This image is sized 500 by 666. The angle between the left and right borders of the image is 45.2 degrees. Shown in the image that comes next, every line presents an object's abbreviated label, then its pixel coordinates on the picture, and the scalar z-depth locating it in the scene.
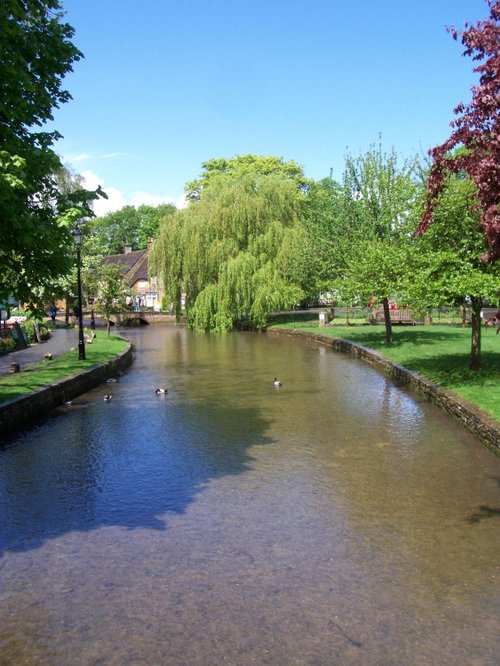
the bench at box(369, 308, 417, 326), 39.81
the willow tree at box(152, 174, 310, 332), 39.78
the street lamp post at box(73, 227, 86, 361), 20.81
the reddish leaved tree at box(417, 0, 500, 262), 5.90
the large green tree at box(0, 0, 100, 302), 8.70
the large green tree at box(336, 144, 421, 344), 24.16
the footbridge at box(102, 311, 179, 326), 58.91
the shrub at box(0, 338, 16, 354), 26.68
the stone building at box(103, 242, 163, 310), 77.81
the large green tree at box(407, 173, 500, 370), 14.14
